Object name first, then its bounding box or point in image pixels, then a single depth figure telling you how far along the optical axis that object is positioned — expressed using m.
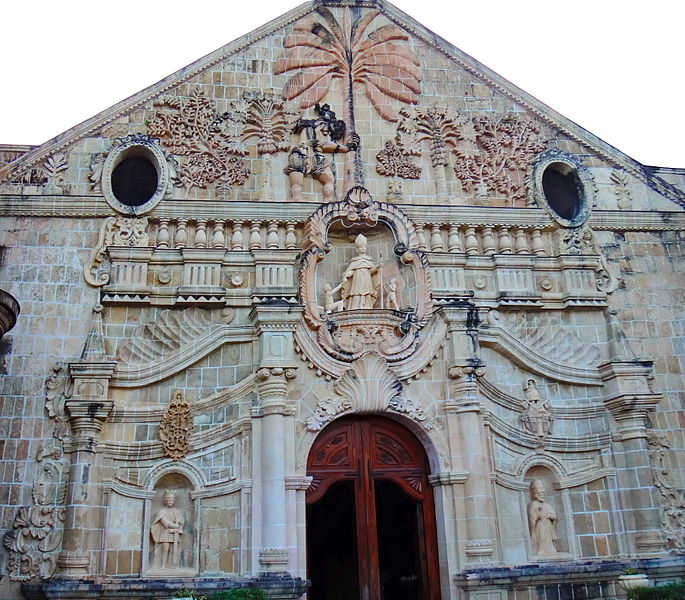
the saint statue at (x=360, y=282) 12.28
